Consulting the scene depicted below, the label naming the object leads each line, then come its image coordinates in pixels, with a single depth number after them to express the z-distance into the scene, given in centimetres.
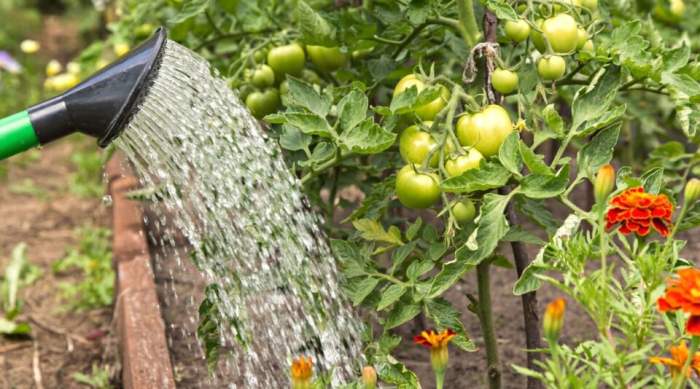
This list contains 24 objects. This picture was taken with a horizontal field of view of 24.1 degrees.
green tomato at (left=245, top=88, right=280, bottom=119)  185
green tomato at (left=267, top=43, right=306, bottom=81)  184
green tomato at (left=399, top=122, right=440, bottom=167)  158
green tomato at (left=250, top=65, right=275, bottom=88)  184
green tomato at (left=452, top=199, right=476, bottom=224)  158
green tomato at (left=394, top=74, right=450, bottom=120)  162
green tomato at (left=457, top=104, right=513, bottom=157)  156
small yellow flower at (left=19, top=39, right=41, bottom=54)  384
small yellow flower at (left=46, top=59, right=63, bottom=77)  378
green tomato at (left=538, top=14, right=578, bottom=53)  160
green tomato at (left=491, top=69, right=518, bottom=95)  159
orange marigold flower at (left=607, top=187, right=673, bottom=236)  140
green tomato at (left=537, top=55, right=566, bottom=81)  160
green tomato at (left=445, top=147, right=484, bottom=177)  154
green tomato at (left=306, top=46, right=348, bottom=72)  185
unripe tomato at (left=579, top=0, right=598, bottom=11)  176
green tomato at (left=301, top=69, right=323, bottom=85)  197
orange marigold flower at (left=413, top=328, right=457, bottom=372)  144
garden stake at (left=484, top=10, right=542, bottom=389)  165
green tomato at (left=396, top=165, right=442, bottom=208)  156
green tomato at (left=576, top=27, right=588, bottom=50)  163
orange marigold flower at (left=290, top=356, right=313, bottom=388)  138
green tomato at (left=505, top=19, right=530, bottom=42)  162
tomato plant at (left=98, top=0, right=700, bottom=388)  144
